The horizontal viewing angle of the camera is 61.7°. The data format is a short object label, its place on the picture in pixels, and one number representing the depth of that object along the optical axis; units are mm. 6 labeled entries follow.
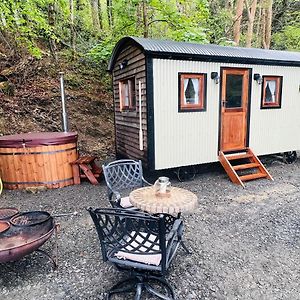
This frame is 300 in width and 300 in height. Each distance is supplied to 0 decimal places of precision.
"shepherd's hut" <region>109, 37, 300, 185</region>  4785
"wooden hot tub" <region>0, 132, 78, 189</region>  4703
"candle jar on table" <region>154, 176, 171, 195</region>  2510
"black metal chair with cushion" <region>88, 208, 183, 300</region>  1685
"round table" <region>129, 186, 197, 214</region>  2229
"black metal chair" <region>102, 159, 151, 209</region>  3459
